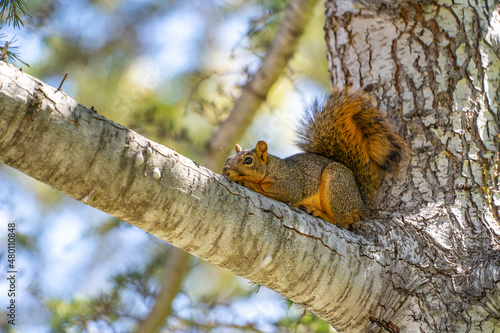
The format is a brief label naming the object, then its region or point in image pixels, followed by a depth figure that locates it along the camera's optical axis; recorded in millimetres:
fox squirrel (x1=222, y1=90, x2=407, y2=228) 9287
